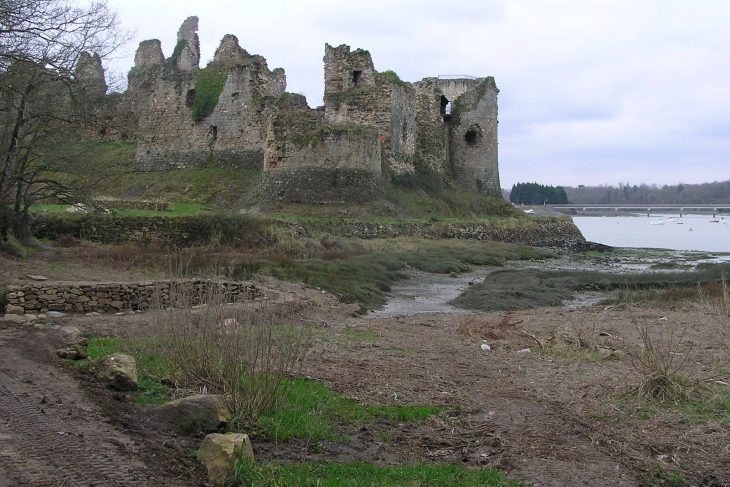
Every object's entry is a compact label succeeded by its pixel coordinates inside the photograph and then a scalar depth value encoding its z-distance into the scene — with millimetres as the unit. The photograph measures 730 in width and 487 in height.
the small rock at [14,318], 12820
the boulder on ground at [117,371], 8398
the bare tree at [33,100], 15078
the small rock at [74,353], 9805
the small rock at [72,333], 10867
